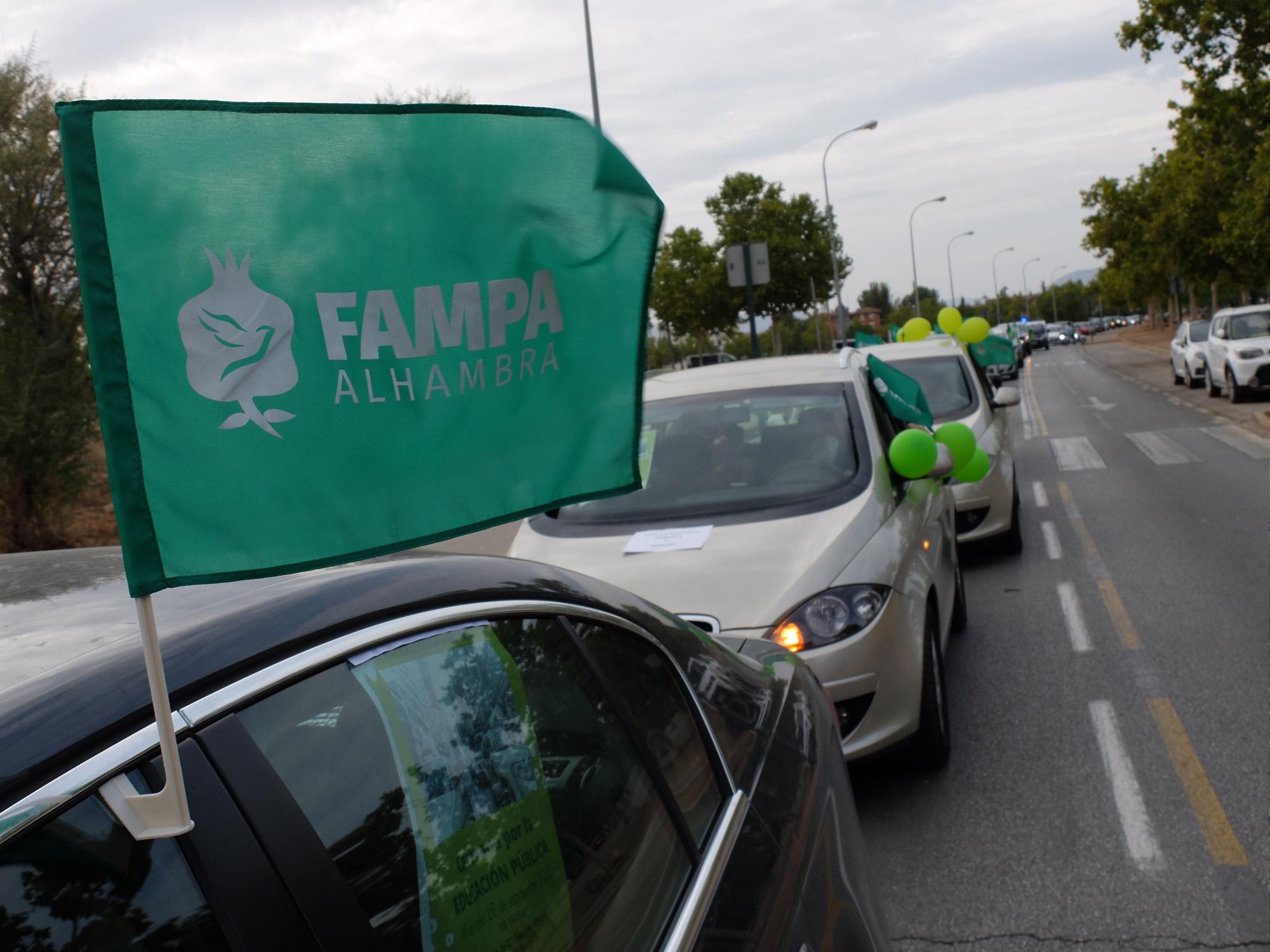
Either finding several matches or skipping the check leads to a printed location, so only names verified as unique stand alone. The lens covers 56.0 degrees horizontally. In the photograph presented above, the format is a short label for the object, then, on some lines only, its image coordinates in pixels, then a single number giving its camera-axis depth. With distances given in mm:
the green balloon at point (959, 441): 7436
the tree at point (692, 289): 50688
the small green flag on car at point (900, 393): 6840
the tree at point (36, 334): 13789
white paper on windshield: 4961
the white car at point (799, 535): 4418
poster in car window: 1508
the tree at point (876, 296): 158500
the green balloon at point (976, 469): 7988
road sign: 13719
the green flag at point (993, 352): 13758
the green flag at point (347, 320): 1439
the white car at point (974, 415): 9094
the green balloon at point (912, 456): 5742
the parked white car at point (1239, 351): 21812
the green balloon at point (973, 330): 13344
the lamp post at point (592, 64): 19438
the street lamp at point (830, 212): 41625
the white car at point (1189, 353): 26609
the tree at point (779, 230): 50469
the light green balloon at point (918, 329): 14133
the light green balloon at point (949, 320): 14273
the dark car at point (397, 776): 1179
